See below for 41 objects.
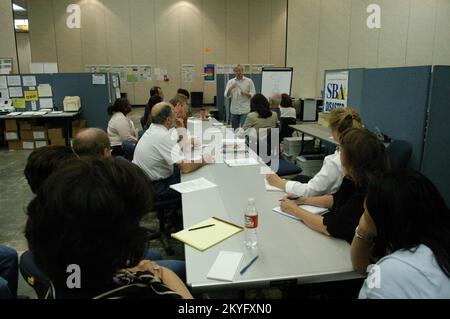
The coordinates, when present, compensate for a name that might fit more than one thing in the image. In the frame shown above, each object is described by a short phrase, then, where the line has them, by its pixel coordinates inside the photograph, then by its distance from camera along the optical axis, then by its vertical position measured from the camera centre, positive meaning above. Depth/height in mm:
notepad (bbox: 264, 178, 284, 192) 2329 -672
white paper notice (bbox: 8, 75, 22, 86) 6766 +113
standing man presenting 7047 -143
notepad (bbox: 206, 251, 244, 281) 1375 -725
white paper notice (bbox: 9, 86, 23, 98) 6855 -107
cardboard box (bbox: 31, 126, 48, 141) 6852 -901
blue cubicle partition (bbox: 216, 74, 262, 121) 8359 -30
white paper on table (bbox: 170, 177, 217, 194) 2342 -676
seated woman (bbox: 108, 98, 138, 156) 4414 -517
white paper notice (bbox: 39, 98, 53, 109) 6996 -335
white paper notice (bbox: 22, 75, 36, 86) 6828 +113
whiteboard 8266 +134
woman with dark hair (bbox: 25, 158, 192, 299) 863 -353
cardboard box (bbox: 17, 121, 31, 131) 6781 -741
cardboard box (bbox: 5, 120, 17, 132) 6711 -732
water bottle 1594 -638
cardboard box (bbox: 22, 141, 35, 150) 6930 -1144
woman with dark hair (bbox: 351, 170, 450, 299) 1029 -464
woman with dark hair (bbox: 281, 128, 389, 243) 1634 -434
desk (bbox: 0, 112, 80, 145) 6488 -584
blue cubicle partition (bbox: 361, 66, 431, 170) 3338 -177
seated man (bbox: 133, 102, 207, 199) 2879 -582
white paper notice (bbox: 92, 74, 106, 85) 7125 +137
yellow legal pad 1634 -709
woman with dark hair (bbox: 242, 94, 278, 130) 4402 -363
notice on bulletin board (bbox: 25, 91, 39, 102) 6930 -195
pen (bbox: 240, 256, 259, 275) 1412 -728
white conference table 1381 -720
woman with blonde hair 2100 -581
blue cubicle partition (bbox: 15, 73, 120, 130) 7016 -123
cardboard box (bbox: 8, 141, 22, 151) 6884 -1141
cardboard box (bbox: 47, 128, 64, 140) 6816 -918
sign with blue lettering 4820 -60
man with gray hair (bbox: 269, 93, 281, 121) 5413 -278
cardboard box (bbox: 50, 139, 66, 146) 6887 -1063
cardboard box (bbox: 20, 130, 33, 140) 6840 -939
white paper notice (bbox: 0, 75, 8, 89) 6762 +56
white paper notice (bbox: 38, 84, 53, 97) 6941 -79
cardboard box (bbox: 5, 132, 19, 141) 6785 -950
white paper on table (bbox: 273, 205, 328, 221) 1958 -692
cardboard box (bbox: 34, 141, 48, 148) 6953 -1107
